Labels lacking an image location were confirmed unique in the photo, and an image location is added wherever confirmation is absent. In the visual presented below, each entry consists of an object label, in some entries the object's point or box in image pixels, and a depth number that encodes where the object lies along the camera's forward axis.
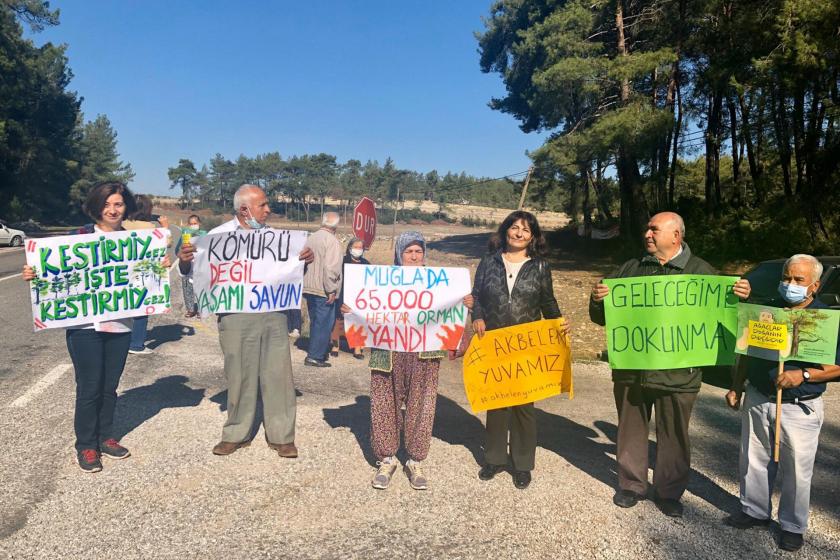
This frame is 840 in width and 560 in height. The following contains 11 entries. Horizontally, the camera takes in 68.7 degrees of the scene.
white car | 28.89
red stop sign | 9.89
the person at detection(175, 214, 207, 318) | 10.27
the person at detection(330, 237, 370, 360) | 8.74
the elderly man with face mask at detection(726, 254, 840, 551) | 3.60
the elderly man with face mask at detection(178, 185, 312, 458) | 4.79
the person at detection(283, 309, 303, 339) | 9.84
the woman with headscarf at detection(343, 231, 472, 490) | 4.44
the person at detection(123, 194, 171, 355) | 7.07
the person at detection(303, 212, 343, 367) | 8.16
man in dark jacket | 4.01
